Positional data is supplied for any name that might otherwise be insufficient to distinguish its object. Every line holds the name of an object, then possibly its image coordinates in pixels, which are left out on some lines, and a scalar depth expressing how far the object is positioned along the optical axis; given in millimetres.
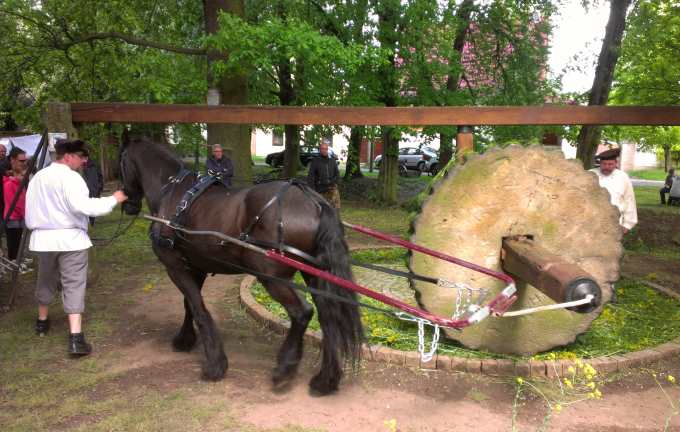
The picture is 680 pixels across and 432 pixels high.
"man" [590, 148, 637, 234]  5516
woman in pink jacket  6785
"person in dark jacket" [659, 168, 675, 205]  16547
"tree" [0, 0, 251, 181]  9898
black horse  3711
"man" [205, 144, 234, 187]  8375
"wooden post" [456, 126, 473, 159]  4916
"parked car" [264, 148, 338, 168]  27828
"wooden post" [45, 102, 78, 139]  5730
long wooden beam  5086
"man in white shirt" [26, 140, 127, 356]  4382
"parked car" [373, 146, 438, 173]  29328
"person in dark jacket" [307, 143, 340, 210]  9727
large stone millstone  4250
